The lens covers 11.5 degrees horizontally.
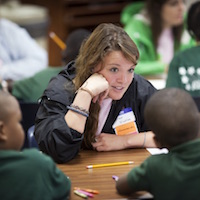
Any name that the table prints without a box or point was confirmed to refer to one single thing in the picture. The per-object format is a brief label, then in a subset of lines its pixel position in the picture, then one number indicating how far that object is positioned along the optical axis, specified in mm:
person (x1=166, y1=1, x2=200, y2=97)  6689
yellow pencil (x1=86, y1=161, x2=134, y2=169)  4050
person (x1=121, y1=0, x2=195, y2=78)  8492
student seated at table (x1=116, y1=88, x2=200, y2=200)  3216
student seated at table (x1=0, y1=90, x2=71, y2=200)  3183
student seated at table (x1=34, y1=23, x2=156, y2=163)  4261
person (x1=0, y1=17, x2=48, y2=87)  8443
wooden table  3623
